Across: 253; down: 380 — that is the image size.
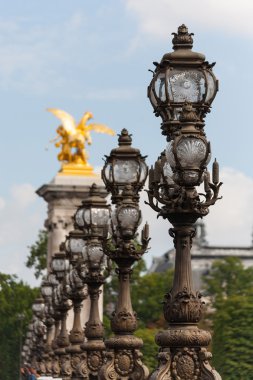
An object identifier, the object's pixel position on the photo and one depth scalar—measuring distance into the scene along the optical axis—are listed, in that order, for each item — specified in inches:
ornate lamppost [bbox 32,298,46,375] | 2886.3
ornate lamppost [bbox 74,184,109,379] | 1373.0
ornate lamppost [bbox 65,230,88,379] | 1616.0
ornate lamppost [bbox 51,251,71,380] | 1938.0
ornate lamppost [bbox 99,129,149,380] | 1115.9
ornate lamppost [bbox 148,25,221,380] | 828.6
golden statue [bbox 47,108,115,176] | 4736.7
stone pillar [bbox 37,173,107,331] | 4635.8
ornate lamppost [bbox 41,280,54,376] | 2423.4
